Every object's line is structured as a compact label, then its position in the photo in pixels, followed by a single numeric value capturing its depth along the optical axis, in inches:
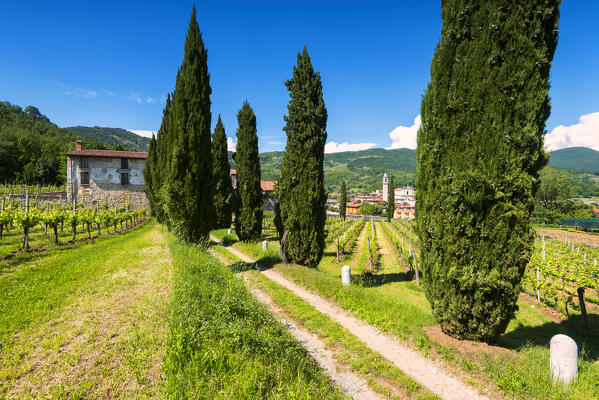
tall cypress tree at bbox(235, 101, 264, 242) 729.6
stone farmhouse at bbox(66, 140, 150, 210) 1497.3
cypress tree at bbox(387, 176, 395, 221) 2063.2
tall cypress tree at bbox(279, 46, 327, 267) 436.1
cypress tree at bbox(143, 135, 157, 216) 1155.9
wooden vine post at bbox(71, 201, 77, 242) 633.6
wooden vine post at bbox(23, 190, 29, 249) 495.6
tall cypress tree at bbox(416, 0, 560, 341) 187.5
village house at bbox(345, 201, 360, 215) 3651.6
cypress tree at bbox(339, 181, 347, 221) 2139.5
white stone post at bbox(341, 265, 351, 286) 349.1
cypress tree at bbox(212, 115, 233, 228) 905.5
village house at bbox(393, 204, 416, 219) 3038.9
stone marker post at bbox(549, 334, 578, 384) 152.8
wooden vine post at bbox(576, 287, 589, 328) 279.1
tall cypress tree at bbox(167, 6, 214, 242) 438.3
